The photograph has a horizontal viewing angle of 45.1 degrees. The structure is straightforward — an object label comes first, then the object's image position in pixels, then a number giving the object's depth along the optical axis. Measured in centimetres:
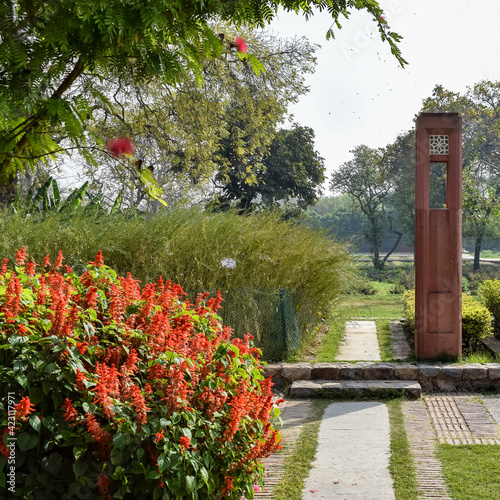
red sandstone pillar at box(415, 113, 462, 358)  670
